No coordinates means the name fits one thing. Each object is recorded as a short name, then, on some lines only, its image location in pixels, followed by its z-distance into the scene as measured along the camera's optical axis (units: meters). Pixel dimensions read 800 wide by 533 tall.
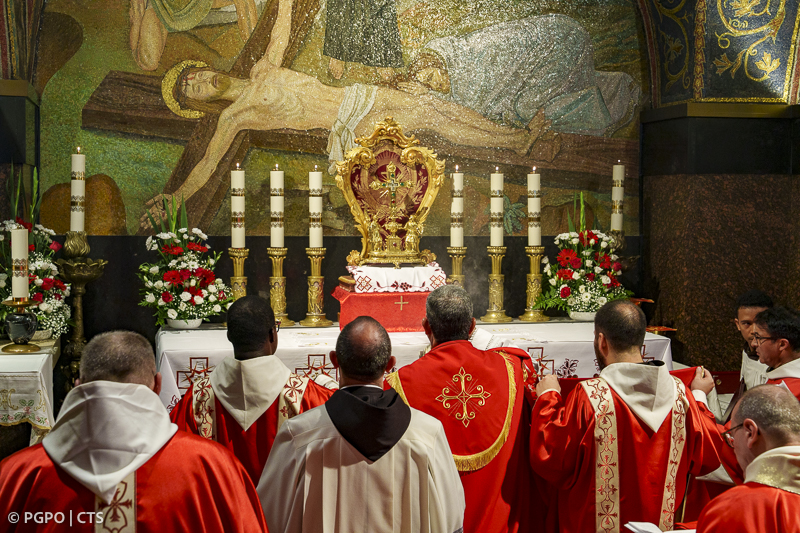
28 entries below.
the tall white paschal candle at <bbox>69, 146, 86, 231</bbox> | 6.30
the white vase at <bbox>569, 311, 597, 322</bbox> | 7.14
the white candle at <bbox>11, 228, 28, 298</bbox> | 5.22
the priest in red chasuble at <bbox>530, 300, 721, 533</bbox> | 3.14
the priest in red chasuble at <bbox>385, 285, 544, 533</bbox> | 3.30
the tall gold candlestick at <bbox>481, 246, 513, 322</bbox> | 7.07
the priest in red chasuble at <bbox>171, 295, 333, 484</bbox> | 2.99
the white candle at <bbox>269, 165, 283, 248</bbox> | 6.65
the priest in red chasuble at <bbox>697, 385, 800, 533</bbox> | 2.04
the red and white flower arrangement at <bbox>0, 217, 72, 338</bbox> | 5.86
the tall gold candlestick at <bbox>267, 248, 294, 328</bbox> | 6.76
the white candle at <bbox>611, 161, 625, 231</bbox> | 7.34
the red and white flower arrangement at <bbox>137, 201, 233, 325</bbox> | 6.41
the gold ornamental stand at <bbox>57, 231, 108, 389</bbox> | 6.25
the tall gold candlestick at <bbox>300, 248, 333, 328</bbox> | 6.82
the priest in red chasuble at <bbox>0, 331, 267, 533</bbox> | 2.00
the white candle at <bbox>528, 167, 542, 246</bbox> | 7.06
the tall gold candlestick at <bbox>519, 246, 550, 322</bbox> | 7.24
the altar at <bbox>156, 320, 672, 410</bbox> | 5.46
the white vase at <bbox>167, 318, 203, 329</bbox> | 6.48
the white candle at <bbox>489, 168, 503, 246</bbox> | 6.98
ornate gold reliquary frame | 6.85
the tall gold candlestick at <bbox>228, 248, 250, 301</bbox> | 6.67
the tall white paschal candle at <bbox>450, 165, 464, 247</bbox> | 6.92
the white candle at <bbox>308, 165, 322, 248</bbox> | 6.71
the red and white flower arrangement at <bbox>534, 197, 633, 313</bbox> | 7.09
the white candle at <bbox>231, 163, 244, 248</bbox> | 6.62
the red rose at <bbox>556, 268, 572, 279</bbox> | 7.11
